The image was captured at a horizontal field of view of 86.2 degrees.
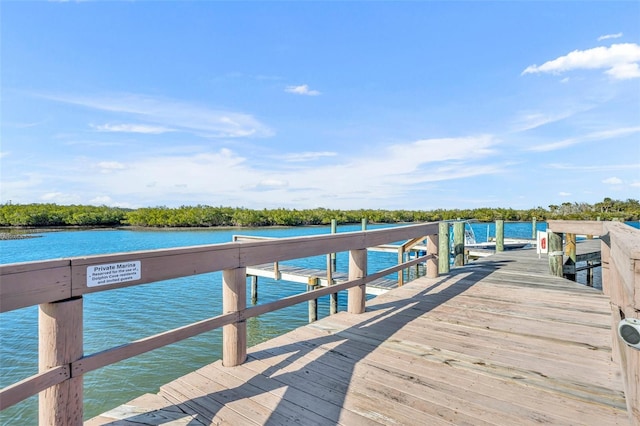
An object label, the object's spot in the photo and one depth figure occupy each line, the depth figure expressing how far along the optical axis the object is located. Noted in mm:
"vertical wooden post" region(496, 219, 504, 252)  13203
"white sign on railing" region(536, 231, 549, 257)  9362
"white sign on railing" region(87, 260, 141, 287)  2021
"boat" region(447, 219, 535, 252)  17283
